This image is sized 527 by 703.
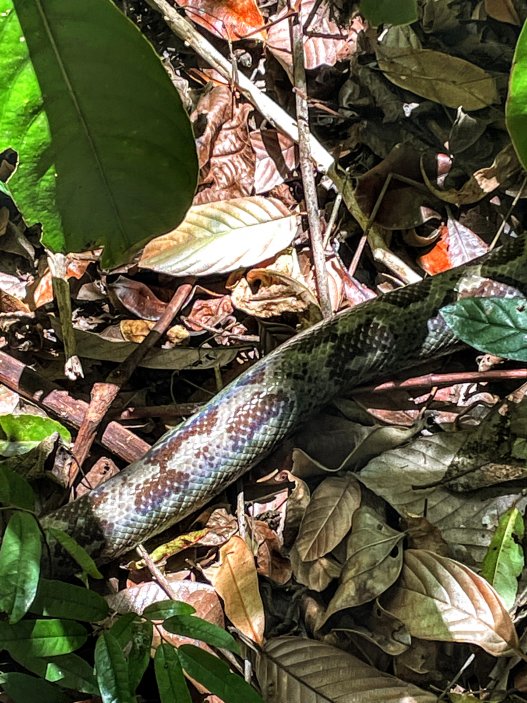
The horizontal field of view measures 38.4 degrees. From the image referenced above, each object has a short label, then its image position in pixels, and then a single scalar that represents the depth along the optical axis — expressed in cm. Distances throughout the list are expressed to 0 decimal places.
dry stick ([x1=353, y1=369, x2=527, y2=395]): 249
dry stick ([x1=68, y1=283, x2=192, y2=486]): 255
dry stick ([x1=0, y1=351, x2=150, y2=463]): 259
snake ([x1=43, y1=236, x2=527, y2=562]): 243
